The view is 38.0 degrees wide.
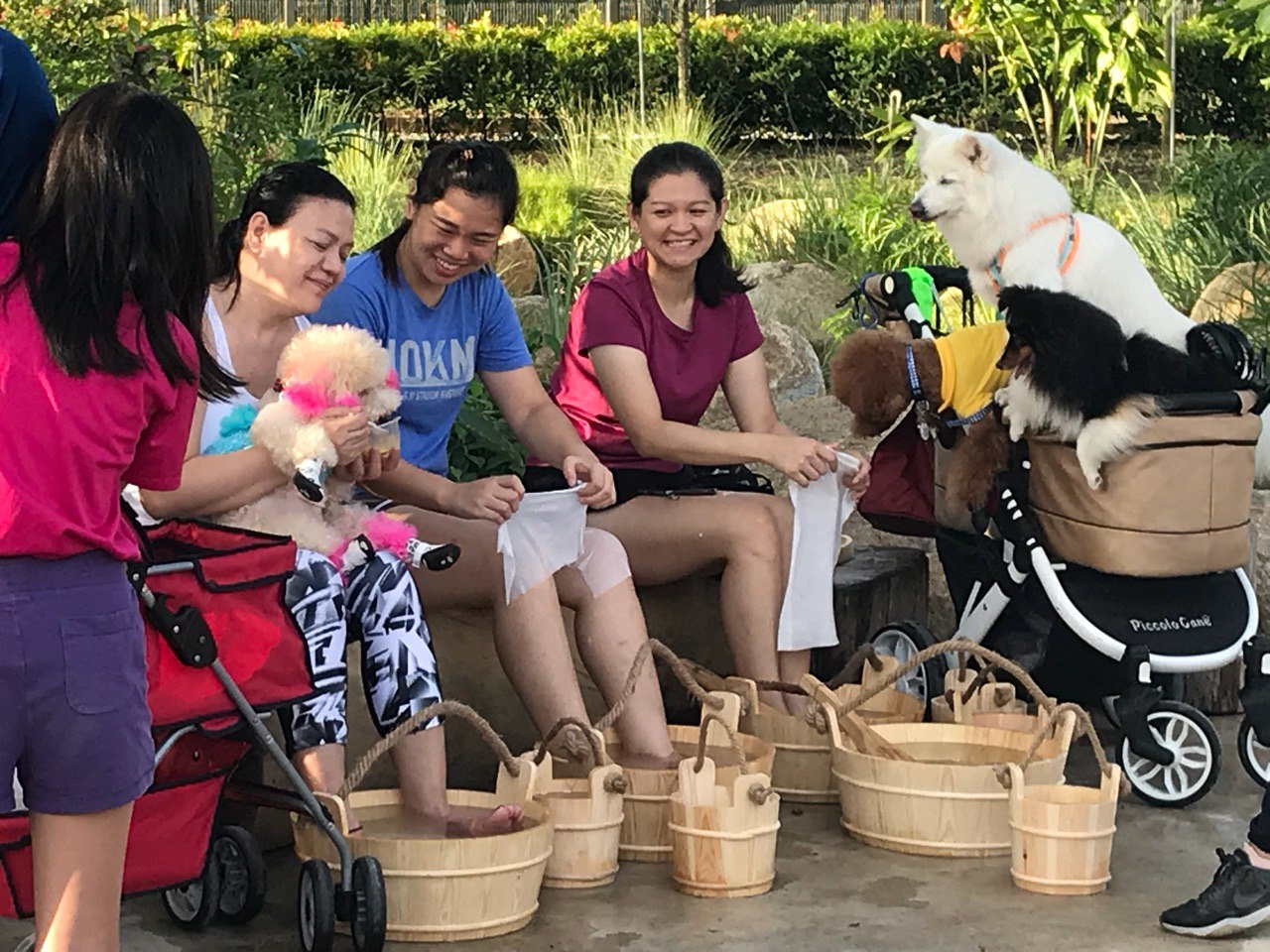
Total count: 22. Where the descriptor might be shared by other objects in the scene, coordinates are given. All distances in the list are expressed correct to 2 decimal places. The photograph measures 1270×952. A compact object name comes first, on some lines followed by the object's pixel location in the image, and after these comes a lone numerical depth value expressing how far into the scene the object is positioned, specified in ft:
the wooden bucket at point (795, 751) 14.74
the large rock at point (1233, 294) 25.41
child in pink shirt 8.10
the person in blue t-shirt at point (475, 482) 13.57
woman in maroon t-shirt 15.20
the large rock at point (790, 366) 24.54
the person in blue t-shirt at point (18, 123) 8.39
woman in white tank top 11.41
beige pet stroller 14.90
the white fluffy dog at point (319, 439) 11.04
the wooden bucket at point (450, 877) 11.31
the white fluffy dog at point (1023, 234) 19.10
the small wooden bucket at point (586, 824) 12.50
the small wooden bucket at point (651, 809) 13.33
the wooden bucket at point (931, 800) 13.33
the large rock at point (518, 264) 30.35
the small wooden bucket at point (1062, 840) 12.57
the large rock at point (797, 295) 28.78
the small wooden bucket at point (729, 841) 12.46
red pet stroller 9.97
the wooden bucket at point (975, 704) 15.29
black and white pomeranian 14.87
